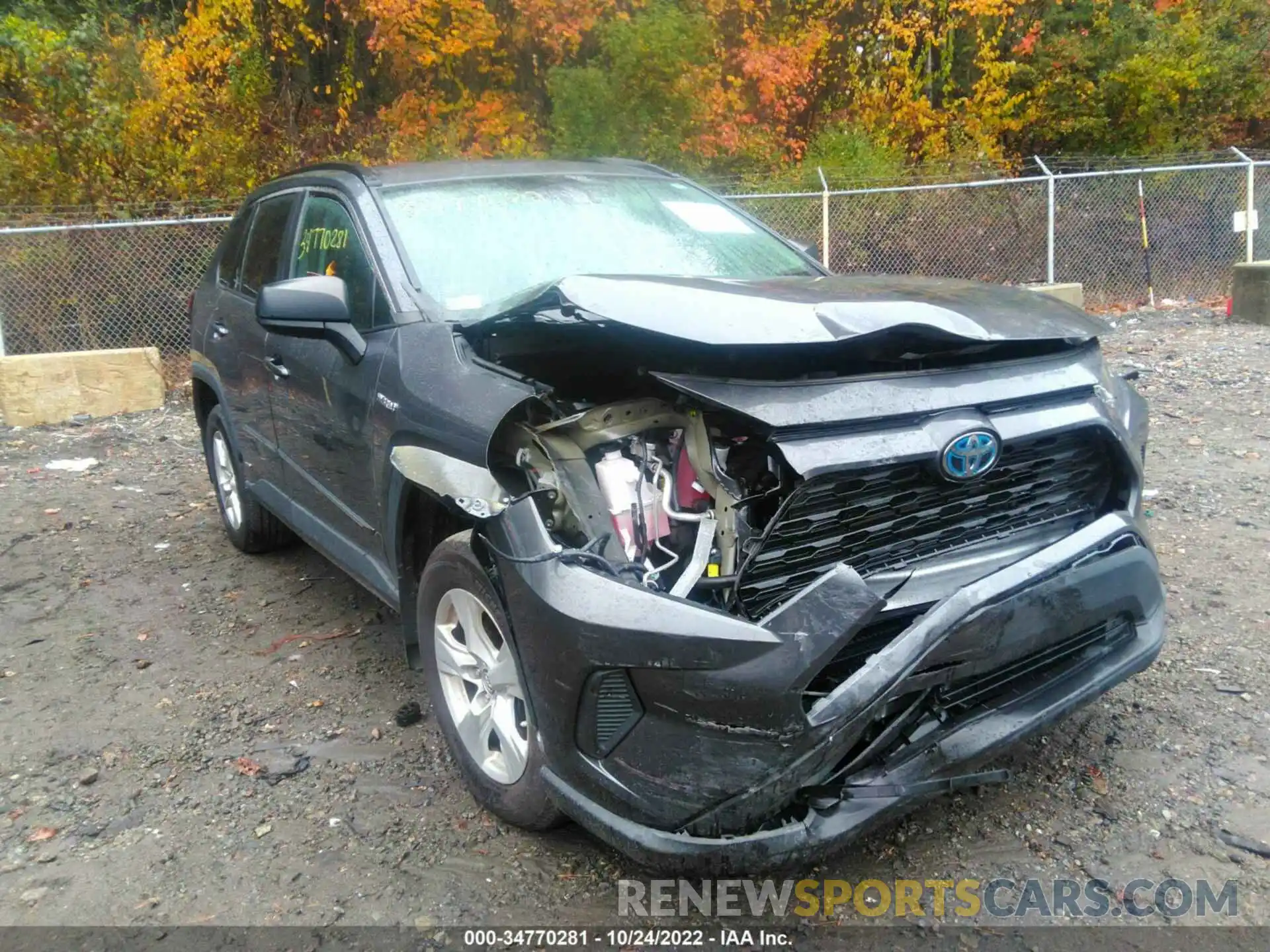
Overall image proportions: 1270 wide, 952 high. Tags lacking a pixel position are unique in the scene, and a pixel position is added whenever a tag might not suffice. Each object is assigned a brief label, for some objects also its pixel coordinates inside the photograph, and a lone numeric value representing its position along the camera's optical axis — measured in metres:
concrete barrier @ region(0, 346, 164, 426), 8.76
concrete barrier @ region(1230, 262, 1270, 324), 10.46
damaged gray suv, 2.26
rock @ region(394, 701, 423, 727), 3.61
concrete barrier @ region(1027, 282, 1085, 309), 11.41
